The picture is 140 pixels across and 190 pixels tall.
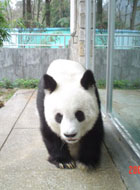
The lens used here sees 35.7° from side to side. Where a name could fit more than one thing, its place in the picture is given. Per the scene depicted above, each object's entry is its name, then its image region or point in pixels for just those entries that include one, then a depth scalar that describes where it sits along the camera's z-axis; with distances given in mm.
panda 2154
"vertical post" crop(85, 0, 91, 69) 4852
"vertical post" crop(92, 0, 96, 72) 4673
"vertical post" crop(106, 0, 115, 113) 3693
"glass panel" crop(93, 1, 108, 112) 4188
